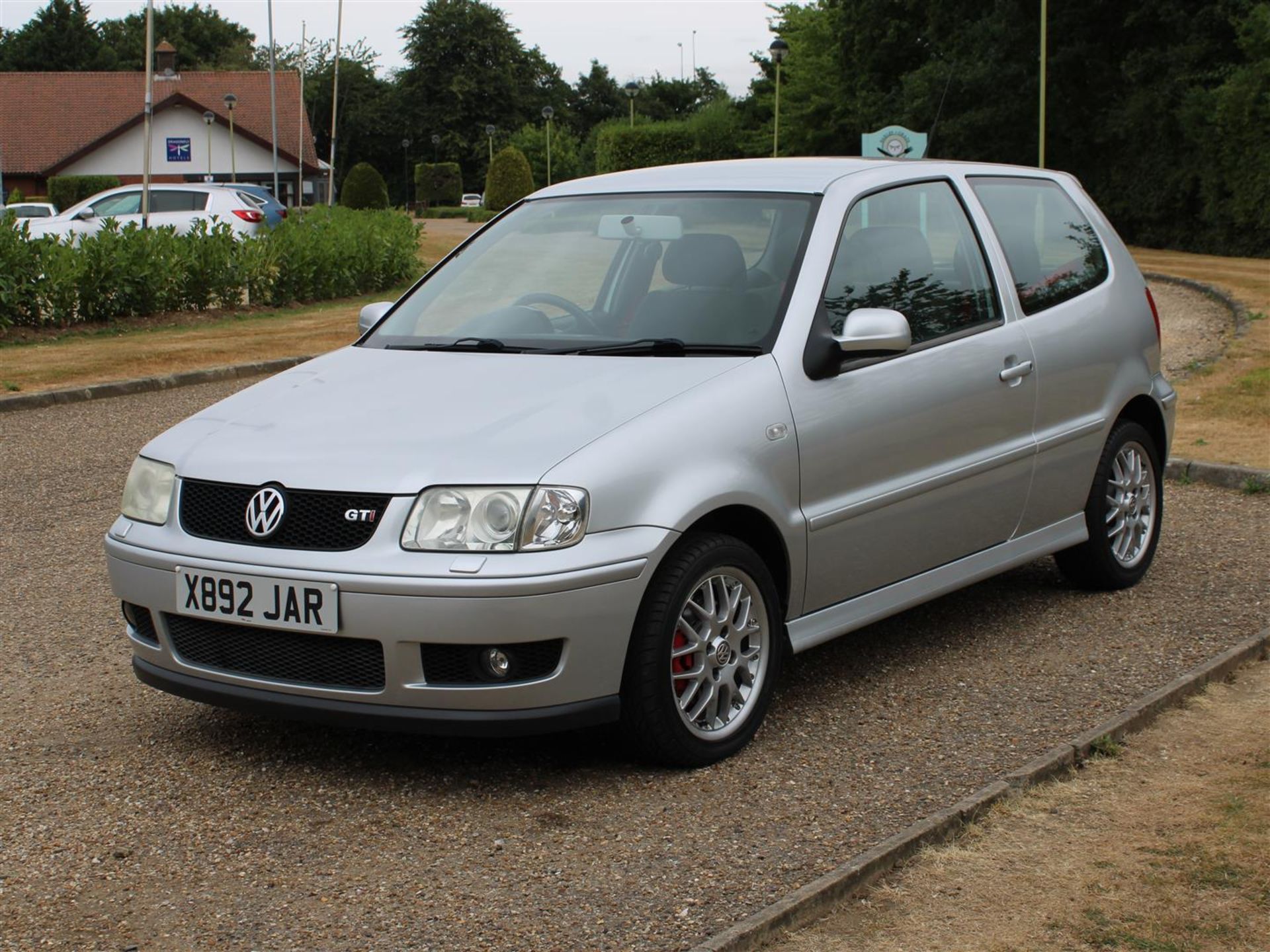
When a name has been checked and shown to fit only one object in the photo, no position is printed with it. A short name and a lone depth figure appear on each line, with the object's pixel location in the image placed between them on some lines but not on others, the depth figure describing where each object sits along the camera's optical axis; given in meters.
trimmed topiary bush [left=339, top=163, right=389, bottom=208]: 67.06
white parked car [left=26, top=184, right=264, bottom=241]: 25.19
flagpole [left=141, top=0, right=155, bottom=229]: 20.75
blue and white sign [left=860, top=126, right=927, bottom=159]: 26.75
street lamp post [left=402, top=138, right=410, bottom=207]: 108.62
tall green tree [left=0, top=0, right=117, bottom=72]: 107.94
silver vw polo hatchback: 4.20
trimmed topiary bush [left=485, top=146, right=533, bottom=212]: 67.06
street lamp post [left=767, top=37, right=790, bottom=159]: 36.88
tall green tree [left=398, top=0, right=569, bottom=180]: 111.62
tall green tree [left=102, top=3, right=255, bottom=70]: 120.00
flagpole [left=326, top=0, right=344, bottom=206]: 48.94
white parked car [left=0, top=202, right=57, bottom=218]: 38.47
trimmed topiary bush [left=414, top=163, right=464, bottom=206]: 99.81
